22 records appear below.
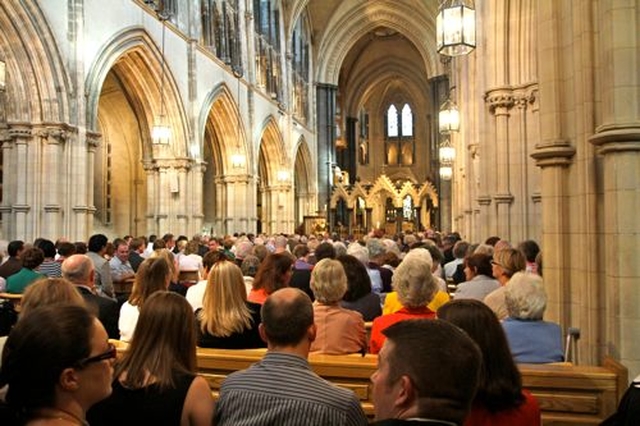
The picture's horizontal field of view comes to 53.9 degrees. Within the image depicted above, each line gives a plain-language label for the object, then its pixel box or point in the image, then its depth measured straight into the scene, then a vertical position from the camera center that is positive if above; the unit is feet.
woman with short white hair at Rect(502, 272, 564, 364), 12.25 -2.03
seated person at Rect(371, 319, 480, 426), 5.34 -1.33
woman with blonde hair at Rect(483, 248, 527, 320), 17.97 -1.11
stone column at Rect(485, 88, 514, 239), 36.78 +4.28
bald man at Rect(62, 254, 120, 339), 16.11 -1.47
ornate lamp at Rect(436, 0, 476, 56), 32.35 +10.23
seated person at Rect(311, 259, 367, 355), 13.83 -2.07
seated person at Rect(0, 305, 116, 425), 5.91 -1.35
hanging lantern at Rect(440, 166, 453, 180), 85.66 +7.24
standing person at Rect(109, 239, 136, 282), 29.73 -2.00
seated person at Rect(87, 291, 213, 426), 8.12 -2.01
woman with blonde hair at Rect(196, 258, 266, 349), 13.57 -1.96
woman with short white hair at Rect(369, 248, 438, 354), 13.66 -1.38
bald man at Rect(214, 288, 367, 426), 7.41 -2.02
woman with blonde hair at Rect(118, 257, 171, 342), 15.14 -1.44
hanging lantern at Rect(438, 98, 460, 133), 63.57 +10.91
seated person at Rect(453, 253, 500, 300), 18.69 -1.67
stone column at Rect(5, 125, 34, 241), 42.88 +3.32
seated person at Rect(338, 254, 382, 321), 18.13 -1.99
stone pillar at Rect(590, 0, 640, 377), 14.47 +1.31
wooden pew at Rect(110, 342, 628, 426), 10.78 -2.87
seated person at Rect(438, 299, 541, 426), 7.50 -1.93
